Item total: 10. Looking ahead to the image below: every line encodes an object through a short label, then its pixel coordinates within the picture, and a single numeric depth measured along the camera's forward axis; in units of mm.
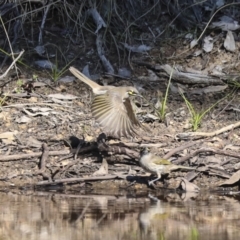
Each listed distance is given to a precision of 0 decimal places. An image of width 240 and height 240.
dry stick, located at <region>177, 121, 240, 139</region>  17453
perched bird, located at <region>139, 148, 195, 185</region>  15273
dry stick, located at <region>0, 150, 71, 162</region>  16312
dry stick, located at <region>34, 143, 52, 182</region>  15873
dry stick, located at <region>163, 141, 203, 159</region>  16375
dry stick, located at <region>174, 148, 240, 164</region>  16266
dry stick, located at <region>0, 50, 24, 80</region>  18847
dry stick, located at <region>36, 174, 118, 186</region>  15516
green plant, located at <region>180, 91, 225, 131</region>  17719
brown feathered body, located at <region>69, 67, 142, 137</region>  16609
